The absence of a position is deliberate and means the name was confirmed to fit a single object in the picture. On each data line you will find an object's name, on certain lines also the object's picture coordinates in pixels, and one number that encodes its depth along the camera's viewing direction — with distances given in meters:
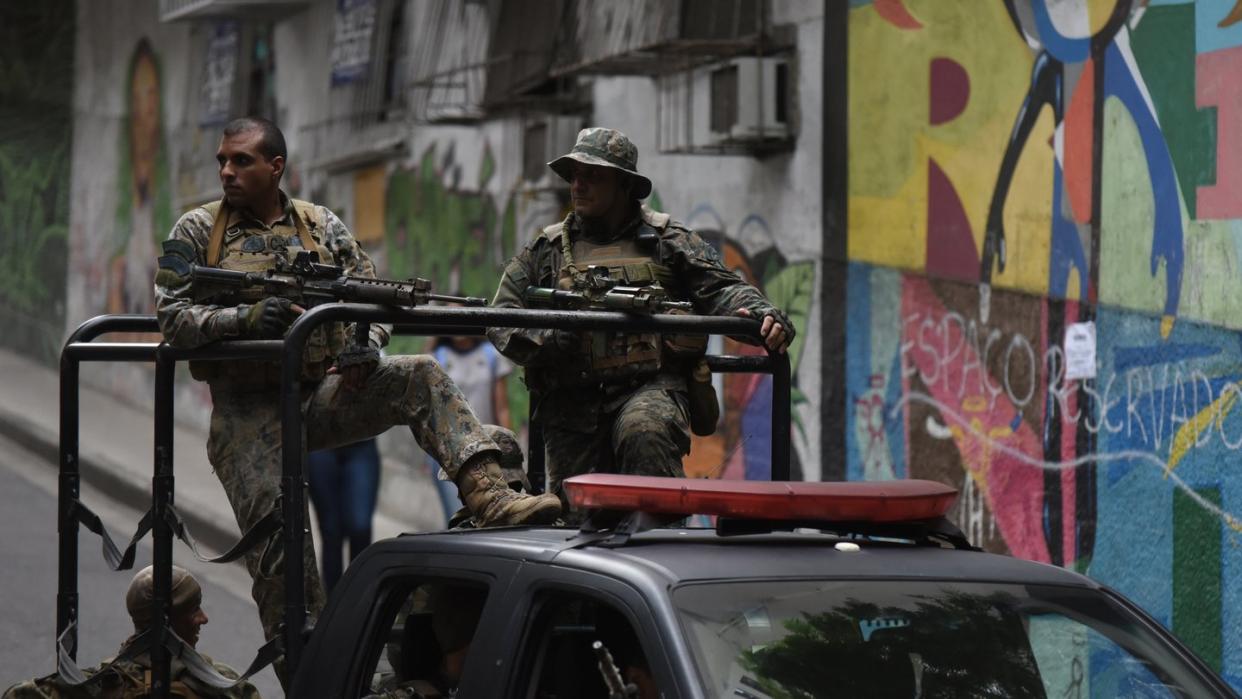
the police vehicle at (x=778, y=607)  7.09
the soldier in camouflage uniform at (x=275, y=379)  10.06
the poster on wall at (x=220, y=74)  37.97
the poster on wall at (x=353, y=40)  33.09
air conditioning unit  21.86
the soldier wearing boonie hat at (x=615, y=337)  10.93
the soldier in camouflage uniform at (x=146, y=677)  10.27
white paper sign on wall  16.98
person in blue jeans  20.72
